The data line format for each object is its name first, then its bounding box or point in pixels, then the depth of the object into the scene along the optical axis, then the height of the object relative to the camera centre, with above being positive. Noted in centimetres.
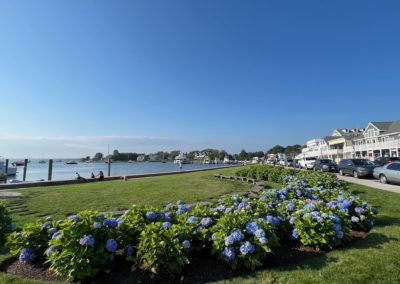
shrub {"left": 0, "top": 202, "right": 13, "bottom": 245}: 502 -125
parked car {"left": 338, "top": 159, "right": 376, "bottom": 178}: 2073 -41
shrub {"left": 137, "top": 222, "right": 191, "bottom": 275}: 338 -124
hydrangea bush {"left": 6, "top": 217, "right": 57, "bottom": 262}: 397 -127
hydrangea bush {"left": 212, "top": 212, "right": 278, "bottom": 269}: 359 -118
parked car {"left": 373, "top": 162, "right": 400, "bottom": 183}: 1587 -69
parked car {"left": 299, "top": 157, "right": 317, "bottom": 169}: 3682 -2
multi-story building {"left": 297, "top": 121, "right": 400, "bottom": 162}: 5054 +525
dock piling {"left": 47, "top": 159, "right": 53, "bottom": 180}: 2253 -52
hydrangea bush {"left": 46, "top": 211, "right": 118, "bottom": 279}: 336 -120
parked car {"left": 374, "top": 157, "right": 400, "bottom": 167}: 3213 +48
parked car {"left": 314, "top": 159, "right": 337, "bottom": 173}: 2942 -28
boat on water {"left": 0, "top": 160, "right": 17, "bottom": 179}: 4246 -145
